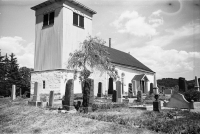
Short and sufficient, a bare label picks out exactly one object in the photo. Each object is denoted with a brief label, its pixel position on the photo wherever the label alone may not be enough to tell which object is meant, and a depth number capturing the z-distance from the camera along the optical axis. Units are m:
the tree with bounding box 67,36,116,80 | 20.30
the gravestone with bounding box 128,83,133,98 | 22.13
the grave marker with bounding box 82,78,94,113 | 9.88
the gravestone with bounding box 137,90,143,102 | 16.12
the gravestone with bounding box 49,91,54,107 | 12.71
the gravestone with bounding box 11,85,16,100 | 17.72
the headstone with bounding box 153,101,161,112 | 9.91
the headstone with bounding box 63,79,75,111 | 10.27
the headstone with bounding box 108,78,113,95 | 23.06
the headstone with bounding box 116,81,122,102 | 15.24
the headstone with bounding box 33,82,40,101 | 14.07
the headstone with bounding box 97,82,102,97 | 19.97
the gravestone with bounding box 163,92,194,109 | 11.16
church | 20.47
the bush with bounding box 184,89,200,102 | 14.77
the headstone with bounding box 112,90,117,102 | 14.89
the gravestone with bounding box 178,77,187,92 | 20.28
